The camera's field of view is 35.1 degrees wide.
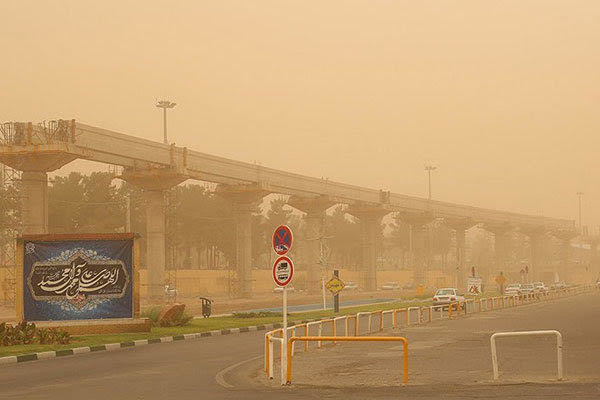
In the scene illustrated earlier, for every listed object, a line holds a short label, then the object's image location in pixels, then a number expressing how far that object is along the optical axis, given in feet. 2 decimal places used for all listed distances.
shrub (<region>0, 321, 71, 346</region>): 91.05
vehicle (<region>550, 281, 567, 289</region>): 370.94
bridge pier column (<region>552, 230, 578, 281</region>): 557.74
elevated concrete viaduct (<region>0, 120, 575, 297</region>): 183.32
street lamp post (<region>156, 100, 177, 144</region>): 274.77
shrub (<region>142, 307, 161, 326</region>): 123.65
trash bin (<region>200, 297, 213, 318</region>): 154.61
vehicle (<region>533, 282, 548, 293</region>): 288.88
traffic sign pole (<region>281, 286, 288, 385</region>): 53.26
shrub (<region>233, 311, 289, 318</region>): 154.61
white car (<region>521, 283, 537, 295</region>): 273.91
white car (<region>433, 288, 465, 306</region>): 194.18
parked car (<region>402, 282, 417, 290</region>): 485.36
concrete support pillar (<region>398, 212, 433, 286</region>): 385.46
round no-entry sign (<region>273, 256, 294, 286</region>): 59.31
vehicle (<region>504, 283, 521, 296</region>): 285.49
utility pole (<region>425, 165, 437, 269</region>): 458.83
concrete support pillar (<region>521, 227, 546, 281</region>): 503.85
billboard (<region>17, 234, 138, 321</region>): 102.94
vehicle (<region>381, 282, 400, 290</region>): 457.27
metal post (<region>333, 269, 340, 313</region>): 167.02
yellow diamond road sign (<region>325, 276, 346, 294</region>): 159.32
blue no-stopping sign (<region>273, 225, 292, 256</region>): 61.36
